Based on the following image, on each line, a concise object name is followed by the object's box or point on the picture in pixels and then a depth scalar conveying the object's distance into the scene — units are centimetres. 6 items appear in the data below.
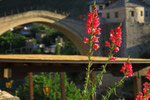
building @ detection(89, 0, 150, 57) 3056
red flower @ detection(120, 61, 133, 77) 326
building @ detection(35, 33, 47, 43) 5974
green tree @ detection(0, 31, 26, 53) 5319
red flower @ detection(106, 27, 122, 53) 310
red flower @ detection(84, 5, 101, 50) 291
